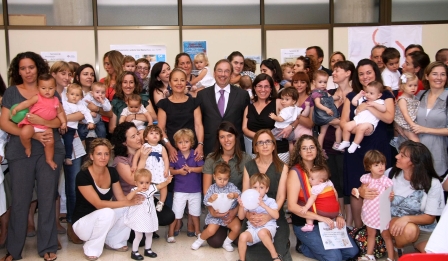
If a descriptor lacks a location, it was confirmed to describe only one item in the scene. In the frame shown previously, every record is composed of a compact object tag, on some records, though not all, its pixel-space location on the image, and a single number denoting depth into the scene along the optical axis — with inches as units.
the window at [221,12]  303.3
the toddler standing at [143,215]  163.3
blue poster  297.9
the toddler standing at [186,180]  179.3
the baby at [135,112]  192.9
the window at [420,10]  312.3
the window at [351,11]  310.7
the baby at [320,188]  159.6
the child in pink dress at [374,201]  156.0
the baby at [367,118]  169.9
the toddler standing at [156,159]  174.9
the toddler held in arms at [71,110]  179.9
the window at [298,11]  308.2
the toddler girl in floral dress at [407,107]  171.3
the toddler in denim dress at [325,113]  182.7
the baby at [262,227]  152.5
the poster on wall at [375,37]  306.0
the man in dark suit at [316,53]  238.5
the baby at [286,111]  184.9
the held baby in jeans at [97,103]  187.3
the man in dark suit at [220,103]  192.1
